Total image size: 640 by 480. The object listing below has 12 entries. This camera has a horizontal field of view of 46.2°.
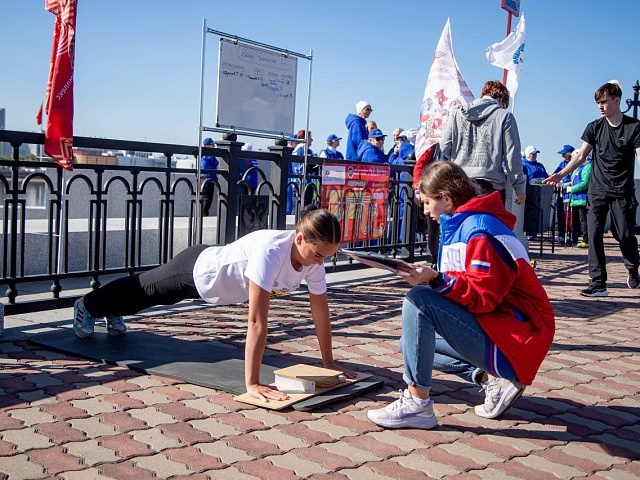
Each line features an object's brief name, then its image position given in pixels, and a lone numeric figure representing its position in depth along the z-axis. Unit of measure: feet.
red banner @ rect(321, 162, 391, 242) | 27.30
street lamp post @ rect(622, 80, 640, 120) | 64.65
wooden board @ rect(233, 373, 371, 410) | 12.61
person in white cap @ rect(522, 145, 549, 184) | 53.01
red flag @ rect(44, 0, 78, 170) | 19.36
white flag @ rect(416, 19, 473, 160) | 30.37
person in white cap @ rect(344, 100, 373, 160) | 40.19
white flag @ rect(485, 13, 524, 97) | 35.63
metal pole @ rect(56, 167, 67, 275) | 20.13
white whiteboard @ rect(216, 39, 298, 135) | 22.84
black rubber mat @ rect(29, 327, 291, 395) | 14.34
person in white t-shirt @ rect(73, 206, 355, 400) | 12.46
